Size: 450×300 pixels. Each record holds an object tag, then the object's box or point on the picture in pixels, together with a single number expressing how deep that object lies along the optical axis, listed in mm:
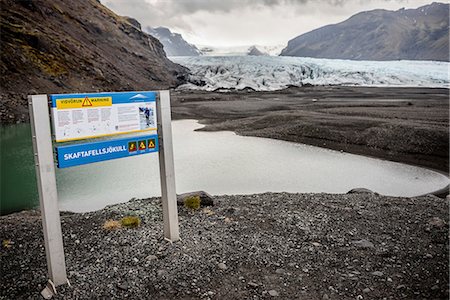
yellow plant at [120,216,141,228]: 7168
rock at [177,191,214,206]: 8688
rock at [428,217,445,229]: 6927
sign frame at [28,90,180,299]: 4809
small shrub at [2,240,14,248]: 6604
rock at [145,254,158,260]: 5988
